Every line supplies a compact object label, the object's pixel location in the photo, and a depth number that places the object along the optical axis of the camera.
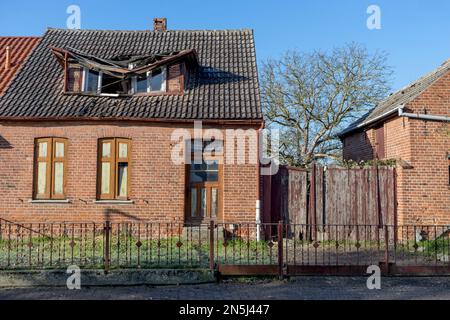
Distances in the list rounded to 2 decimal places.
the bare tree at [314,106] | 26.58
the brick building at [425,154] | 14.60
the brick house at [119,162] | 14.69
